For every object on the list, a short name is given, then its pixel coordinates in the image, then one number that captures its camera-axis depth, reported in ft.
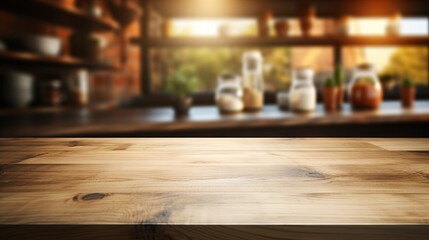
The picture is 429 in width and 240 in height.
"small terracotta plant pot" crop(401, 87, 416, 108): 6.79
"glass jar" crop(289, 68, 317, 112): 6.07
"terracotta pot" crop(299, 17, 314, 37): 10.28
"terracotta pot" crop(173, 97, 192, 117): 5.77
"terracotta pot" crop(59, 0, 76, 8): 7.71
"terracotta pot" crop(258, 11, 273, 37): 10.31
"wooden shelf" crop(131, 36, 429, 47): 9.75
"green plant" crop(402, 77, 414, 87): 6.80
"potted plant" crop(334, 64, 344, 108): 6.70
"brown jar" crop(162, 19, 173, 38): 10.34
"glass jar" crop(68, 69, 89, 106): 8.05
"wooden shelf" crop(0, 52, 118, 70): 6.66
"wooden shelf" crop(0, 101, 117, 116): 6.43
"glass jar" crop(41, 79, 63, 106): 7.40
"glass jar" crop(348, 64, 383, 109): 6.42
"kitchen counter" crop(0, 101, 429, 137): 4.54
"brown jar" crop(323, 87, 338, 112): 6.44
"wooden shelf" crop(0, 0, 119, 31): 7.43
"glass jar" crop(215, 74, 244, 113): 6.06
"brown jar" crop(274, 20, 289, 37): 10.25
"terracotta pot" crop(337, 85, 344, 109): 6.69
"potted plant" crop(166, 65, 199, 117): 5.77
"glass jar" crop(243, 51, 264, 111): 6.31
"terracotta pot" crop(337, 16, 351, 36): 10.43
